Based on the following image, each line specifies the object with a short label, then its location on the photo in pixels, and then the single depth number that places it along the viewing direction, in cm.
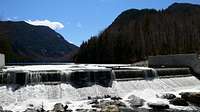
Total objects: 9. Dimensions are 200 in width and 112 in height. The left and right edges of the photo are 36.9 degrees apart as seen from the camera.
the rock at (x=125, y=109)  1424
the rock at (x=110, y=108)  1324
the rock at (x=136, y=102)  1553
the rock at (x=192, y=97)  1642
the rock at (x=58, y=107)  1370
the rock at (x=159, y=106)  1503
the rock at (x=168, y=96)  1762
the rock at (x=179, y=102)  1597
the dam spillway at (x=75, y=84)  1642
